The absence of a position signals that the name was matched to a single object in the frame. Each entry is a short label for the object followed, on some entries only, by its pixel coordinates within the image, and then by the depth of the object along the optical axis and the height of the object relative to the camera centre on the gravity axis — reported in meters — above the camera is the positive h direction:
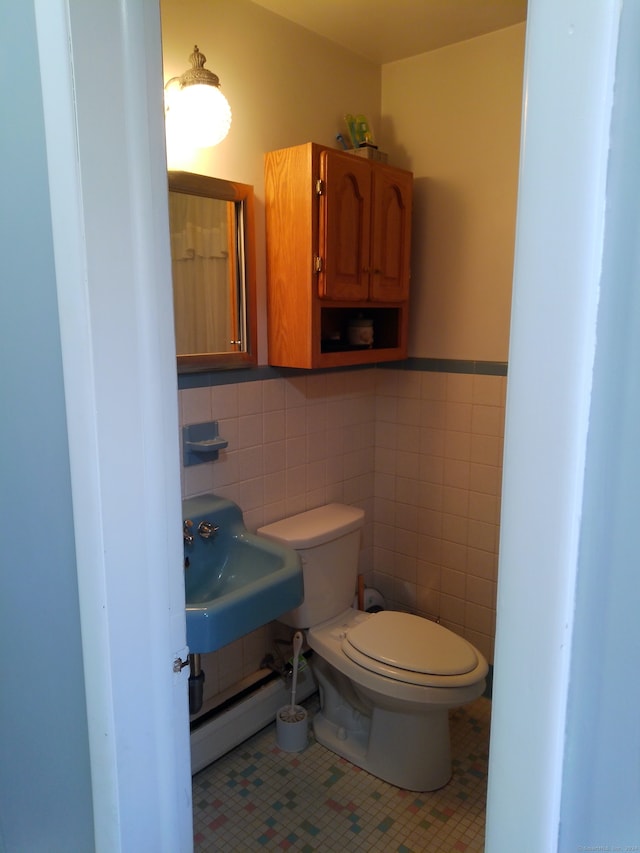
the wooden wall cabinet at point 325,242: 1.81 +0.28
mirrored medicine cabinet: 1.69 +0.17
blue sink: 1.43 -0.69
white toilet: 1.73 -1.01
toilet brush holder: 1.98 -1.34
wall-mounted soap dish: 1.75 -0.34
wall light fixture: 1.54 +0.59
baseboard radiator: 1.87 -1.29
